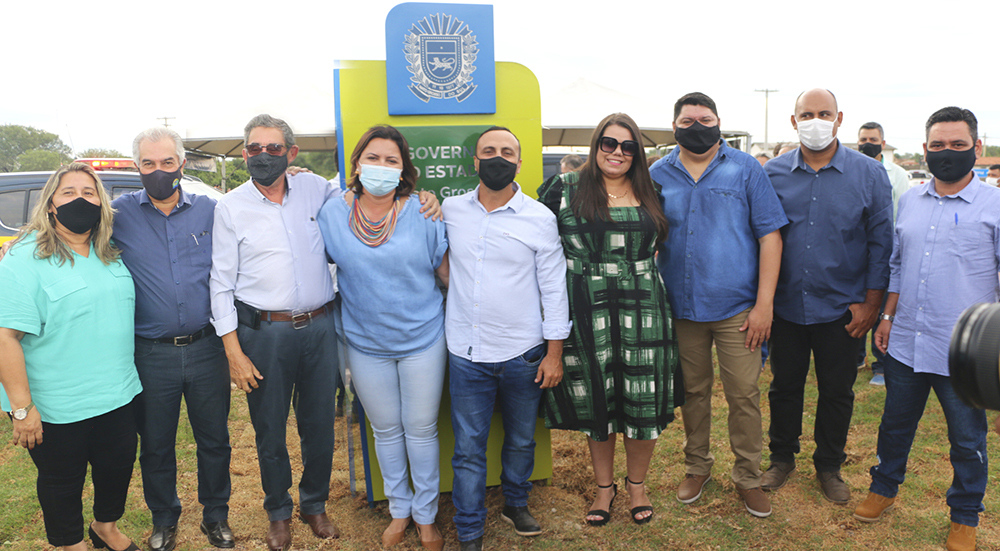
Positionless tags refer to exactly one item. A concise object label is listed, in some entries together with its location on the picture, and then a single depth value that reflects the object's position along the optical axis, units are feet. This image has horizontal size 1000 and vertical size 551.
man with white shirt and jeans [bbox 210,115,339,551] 9.11
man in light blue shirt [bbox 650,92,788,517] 10.13
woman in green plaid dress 9.44
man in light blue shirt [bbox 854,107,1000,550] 9.20
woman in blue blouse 9.04
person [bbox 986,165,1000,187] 27.99
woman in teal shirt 8.10
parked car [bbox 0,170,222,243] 18.45
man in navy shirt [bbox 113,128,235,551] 9.13
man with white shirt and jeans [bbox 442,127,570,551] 9.14
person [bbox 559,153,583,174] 22.24
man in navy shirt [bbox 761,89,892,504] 10.56
